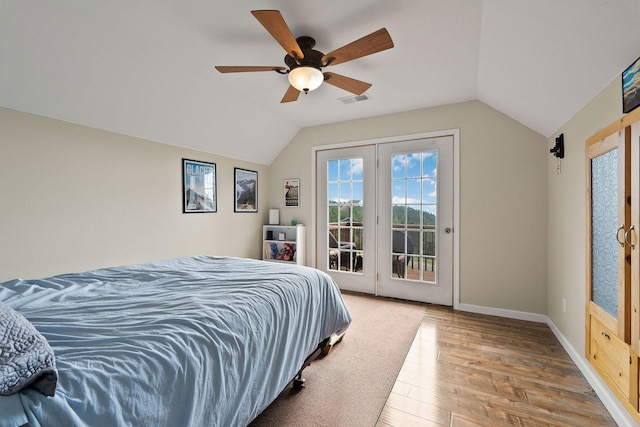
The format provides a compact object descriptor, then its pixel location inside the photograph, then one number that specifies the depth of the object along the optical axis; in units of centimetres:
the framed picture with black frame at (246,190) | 425
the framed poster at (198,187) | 352
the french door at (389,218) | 361
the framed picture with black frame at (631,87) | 149
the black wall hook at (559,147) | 259
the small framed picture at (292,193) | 459
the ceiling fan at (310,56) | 170
